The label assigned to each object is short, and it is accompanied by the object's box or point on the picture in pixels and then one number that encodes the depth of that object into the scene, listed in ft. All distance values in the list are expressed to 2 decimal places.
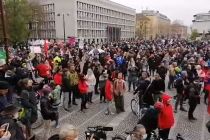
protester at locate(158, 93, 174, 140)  15.61
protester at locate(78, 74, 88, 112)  23.84
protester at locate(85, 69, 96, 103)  25.72
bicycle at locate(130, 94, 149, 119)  21.18
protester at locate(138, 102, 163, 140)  15.32
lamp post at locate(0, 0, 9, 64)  26.12
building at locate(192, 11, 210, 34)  264.26
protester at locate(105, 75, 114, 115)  23.63
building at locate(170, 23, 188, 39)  297.61
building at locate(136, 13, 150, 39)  234.64
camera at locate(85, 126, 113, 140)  11.79
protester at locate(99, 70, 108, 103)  25.68
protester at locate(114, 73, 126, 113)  23.10
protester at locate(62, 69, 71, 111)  24.24
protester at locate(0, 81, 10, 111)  12.87
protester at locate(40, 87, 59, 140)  17.45
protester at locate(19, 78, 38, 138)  15.74
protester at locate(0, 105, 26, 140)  9.92
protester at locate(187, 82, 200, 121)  21.84
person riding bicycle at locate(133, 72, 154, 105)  20.85
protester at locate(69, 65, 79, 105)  24.38
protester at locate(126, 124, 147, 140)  10.74
